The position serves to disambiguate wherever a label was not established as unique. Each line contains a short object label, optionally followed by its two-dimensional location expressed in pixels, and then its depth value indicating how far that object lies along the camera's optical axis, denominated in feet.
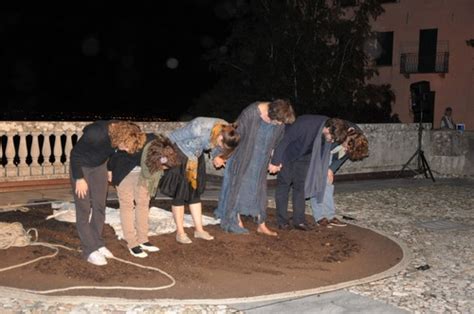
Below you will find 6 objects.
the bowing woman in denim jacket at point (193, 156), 18.72
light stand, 43.88
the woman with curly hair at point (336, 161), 21.95
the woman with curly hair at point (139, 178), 17.37
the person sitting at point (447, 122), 52.29
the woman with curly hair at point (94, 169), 16.55
